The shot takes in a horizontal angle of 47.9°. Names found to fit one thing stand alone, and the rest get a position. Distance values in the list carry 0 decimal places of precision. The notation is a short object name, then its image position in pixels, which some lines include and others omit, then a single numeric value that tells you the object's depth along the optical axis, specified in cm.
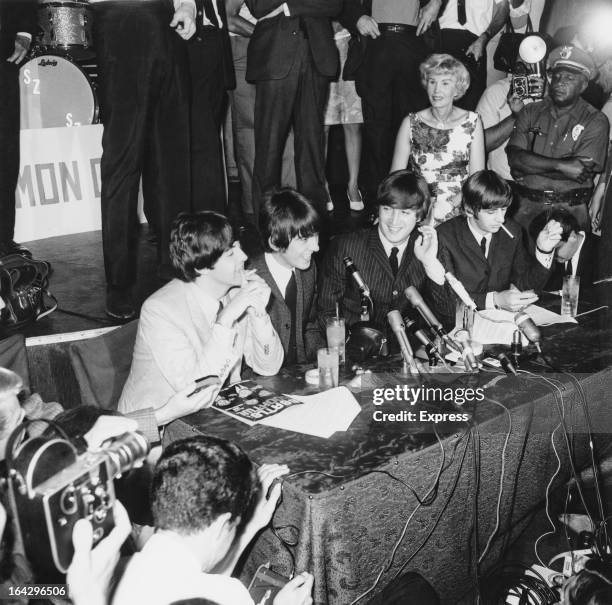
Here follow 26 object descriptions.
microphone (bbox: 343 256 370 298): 267
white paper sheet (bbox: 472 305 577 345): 265
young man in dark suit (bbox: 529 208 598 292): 337
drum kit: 473
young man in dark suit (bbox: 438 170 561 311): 314
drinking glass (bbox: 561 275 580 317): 294
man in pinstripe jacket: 302
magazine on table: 206
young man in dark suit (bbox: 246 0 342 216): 378
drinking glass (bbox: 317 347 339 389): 226
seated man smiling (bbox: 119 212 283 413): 236
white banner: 427
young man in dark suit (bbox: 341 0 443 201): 440
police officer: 413
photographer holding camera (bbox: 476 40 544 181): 449
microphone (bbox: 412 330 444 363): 233
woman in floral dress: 392
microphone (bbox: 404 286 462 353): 228
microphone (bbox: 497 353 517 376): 237
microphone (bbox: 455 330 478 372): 230
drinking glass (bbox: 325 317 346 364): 246
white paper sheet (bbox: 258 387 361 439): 199
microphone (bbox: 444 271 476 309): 247
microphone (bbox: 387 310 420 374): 231
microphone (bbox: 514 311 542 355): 248
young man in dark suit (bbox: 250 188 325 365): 274
